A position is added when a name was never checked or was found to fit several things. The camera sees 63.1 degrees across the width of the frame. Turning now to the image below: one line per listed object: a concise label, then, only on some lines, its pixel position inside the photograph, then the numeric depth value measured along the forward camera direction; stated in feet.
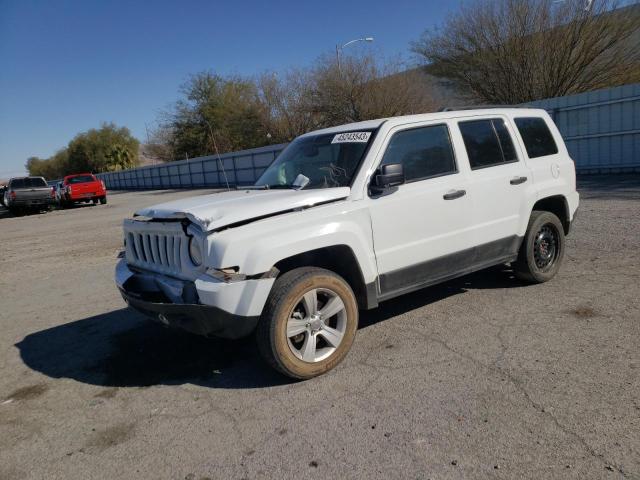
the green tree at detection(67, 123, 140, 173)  263.29
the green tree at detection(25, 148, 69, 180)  309.12
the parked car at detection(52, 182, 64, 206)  92.75
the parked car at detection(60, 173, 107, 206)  90.07
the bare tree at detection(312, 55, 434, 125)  103.14
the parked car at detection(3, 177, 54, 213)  81.25
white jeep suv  11.55
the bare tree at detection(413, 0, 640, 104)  72.28
